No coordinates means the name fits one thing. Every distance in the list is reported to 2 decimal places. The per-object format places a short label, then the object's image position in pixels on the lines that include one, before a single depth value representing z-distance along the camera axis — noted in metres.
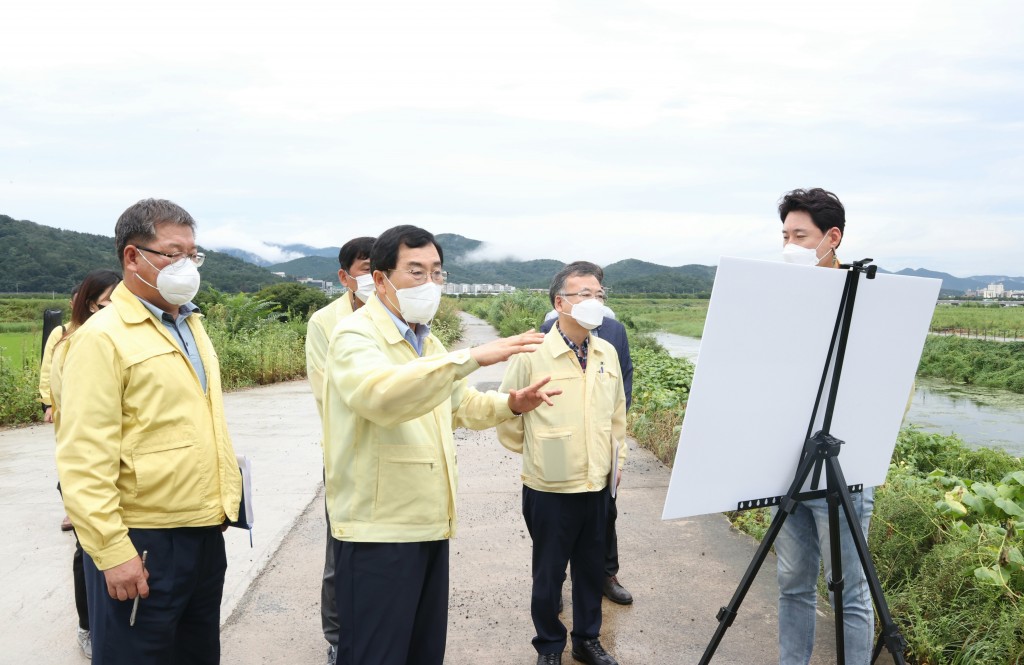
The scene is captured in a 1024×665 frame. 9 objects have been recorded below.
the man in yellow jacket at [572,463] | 3.12
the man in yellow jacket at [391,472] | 2.04
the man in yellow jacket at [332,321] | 3.19
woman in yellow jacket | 3.64
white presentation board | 2.13
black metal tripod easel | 2.27
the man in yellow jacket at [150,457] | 2.05
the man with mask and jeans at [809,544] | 2.52
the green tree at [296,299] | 22.36
